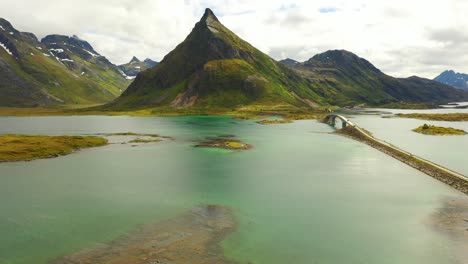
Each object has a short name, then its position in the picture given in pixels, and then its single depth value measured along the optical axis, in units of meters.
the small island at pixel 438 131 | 143.25
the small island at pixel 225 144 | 104.17
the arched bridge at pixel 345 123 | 162.70
